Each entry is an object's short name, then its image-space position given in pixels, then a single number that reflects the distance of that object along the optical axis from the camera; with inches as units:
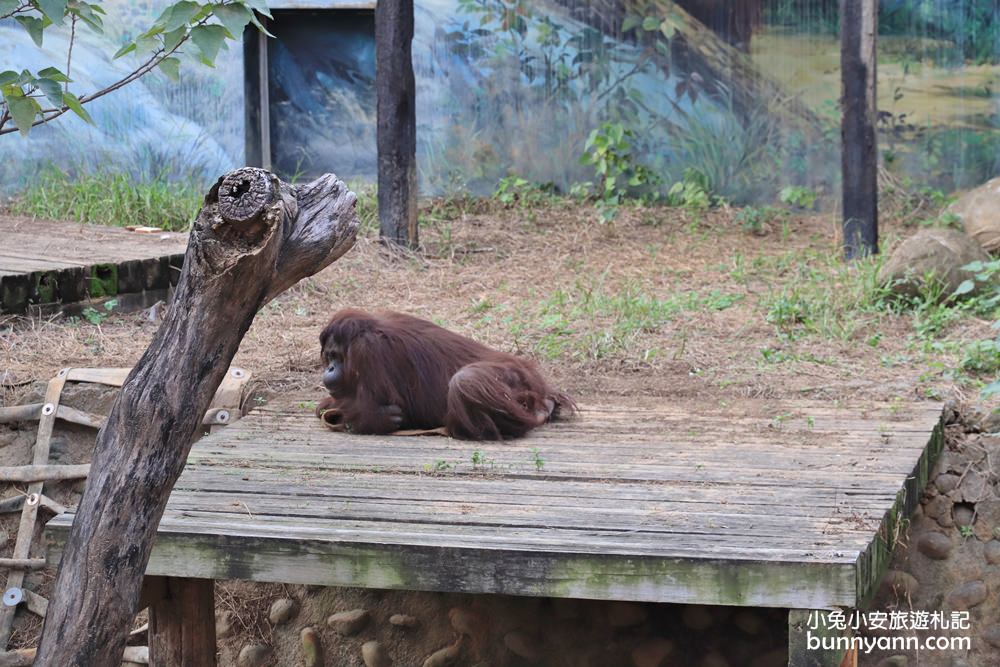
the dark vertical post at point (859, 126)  487.5
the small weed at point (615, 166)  639.8
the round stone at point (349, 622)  315.9
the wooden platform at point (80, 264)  434.3
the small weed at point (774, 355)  376.5
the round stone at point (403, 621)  315.3
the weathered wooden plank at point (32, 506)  352.5
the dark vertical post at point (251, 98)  701.9
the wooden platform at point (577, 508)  207.8
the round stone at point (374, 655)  309.7
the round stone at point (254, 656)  319.9
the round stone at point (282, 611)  323.6
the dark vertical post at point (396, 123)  531.8
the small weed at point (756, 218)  594.9
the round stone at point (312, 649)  314.3
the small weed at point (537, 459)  271.2
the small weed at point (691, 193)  635.5
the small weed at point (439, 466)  271.6
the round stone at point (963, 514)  326.3
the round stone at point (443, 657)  305.0
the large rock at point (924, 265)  426.9
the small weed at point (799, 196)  624.4
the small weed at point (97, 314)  444.5
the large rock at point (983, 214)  498.9
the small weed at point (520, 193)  654.5
